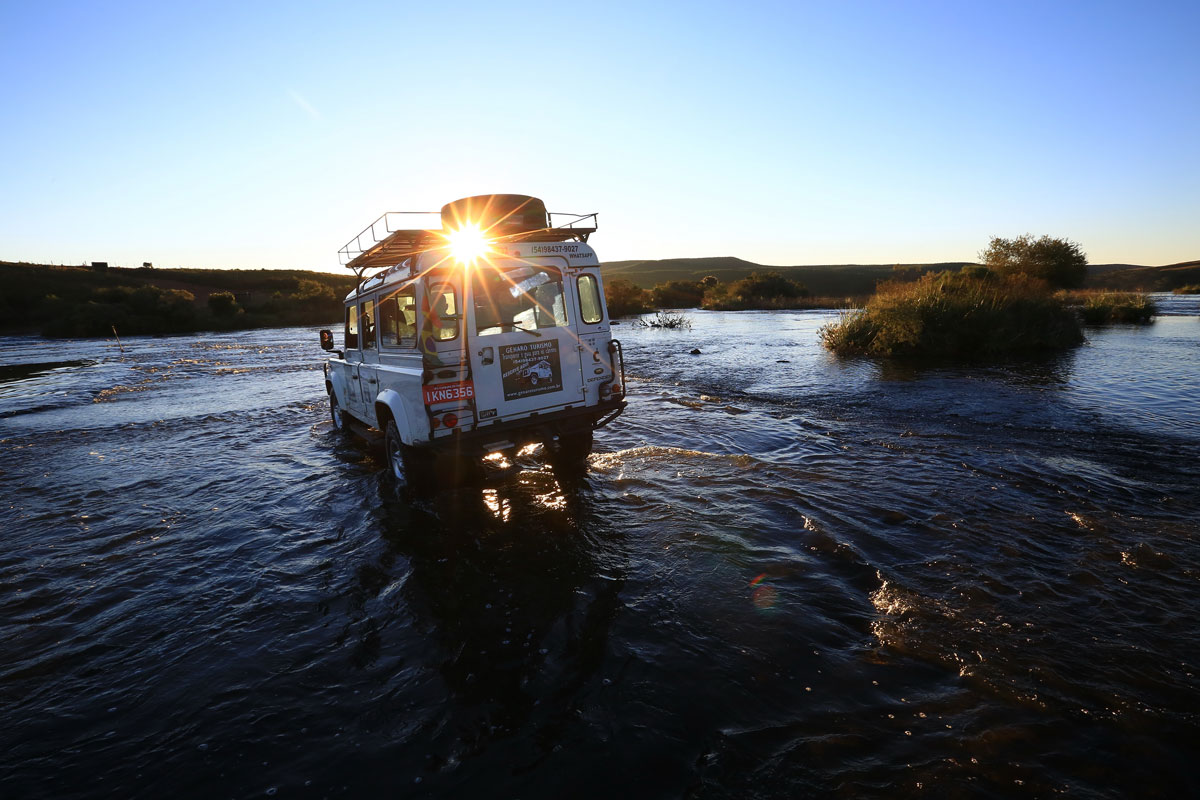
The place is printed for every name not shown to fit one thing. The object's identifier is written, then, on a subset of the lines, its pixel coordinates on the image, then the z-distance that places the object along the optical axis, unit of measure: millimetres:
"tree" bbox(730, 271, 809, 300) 60812
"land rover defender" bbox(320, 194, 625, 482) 6289
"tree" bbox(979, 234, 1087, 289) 38688
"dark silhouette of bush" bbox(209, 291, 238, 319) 53156
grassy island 17750
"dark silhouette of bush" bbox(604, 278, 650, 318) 50562
